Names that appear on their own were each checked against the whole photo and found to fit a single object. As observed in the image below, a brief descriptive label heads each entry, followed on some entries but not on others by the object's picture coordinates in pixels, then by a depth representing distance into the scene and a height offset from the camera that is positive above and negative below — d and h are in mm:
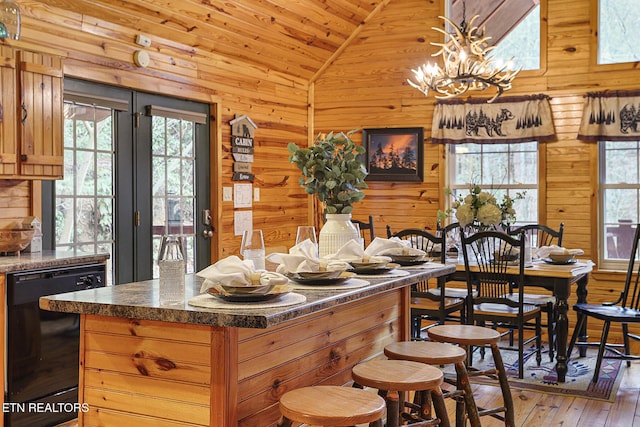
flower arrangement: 4957 -72
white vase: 3012 -142
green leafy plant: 2939 +125
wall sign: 6148 +508
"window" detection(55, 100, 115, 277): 4516 +118
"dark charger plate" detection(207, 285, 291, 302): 2016 -285
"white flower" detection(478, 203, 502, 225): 4941 -94
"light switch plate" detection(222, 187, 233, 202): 6016 +60
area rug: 4488 -1243
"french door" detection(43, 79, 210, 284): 4555 +159
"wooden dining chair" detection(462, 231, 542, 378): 4641 -565
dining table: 4641 -566
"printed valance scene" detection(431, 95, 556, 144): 6309 +767
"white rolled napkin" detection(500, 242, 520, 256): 4938 -351
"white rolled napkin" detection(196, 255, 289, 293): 2018 -226
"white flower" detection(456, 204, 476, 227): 5031 -96
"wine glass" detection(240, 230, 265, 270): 2424 -172
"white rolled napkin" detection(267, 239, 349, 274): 2461 -225
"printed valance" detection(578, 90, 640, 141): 5965 +751
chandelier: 4723 +931
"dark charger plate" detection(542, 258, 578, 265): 5004 -447
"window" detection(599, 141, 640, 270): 6133 +20
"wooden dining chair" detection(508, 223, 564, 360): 5090 -399
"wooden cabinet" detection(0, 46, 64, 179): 3854 +499
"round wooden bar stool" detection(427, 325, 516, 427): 2998 -614
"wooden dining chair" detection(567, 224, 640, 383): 4574 -777
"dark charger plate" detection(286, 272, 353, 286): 2430 -284
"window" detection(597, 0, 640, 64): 6090 +1536
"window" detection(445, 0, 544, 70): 6453 +1703
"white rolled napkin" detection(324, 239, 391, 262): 2816 -227
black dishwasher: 3570 -825
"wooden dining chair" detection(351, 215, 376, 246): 6093 -227
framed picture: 6863 +486
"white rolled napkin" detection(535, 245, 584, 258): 5008 -375
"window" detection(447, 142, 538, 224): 6500 +299
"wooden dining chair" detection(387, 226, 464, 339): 4855 -734
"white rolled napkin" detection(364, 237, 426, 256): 3068 -216
